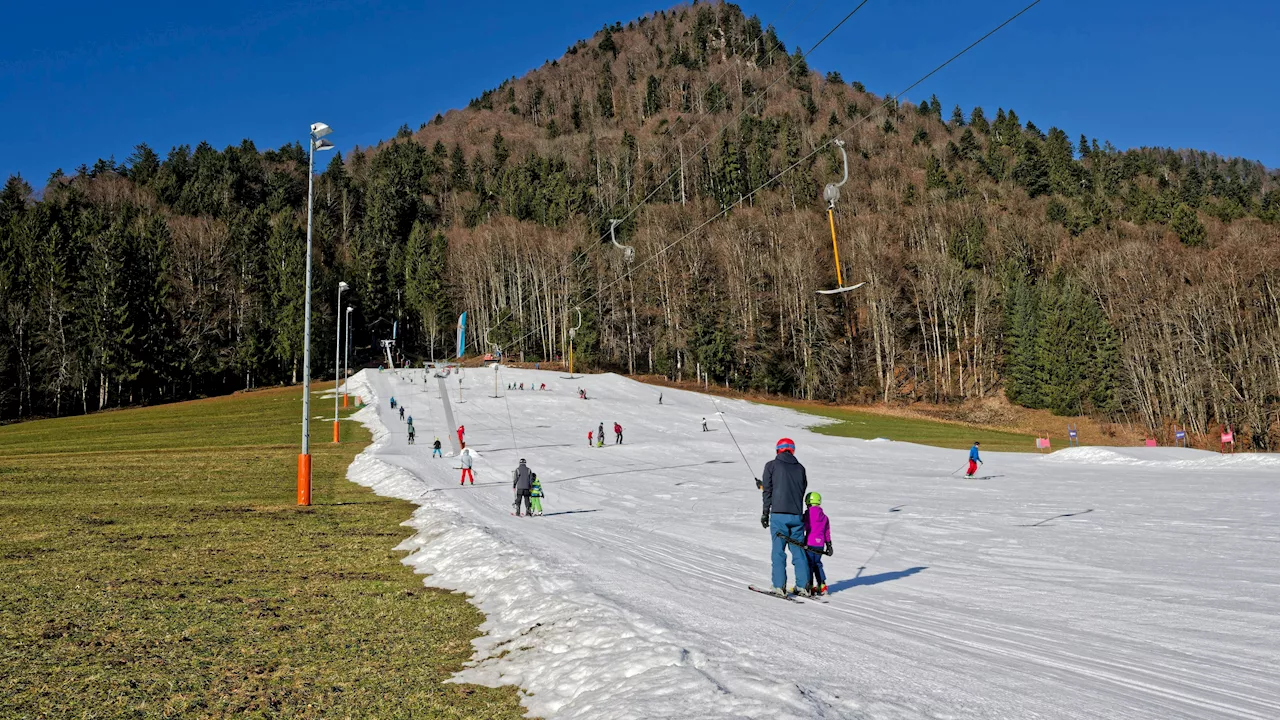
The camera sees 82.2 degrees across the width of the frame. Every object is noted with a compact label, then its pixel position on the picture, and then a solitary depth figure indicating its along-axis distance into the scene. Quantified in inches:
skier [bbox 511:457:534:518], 799.7
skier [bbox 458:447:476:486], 1096.2
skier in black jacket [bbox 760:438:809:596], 389.7
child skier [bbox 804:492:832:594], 394.3
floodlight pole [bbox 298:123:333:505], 787.4
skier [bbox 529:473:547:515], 805.1
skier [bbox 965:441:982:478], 1201.3
